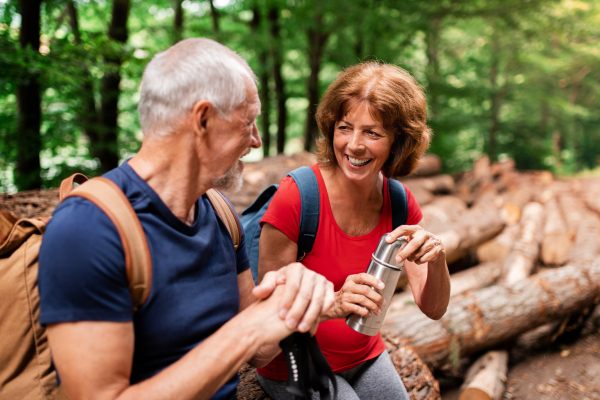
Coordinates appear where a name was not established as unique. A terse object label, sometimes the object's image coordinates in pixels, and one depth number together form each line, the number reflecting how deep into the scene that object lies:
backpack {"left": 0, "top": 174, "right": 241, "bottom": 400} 0.97
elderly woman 1.74
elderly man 0.89
